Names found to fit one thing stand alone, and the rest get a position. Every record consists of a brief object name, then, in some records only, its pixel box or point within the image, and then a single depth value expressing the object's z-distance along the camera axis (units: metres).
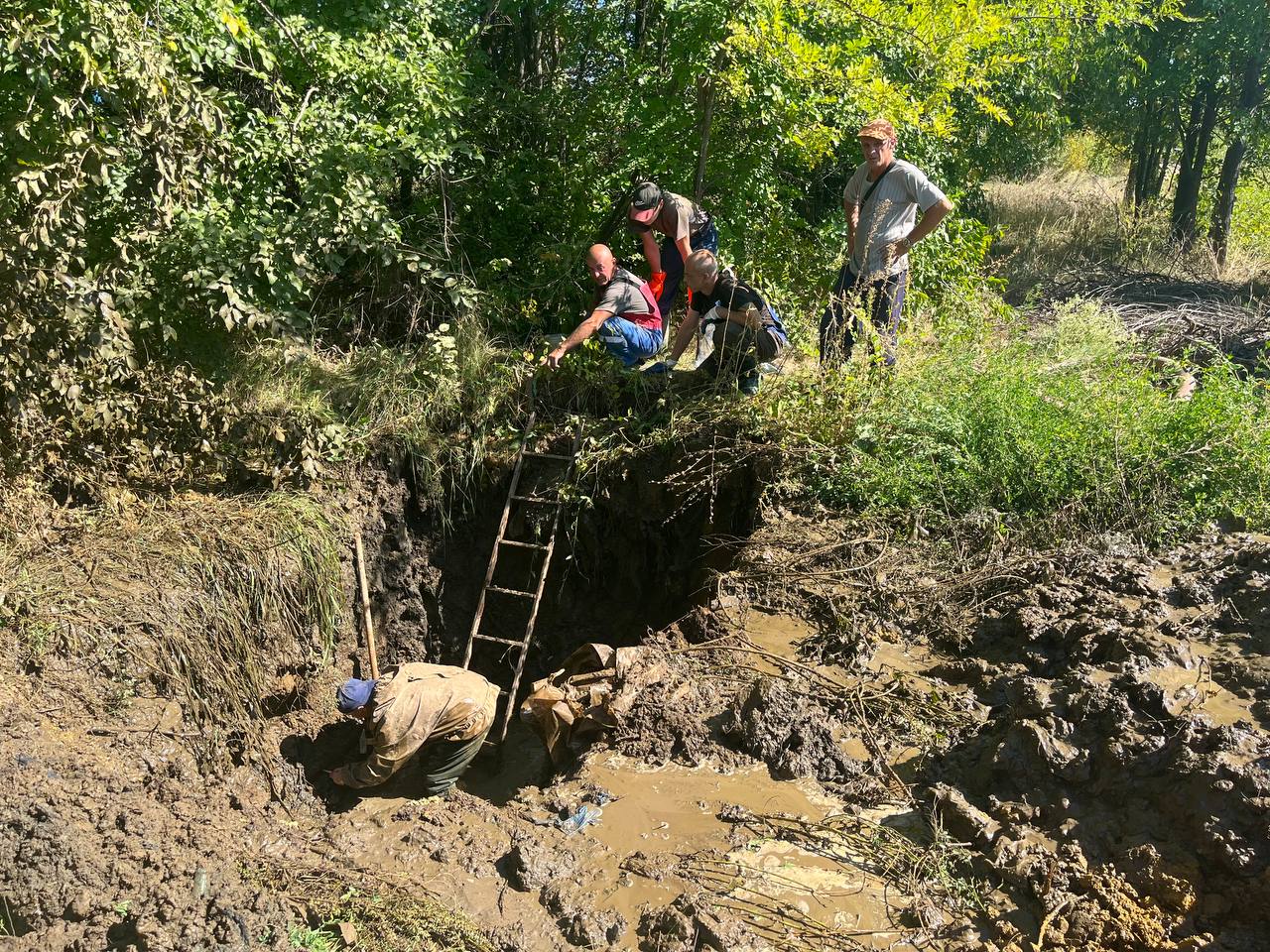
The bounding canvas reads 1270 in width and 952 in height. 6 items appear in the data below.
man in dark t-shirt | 5.75
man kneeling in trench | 5.00
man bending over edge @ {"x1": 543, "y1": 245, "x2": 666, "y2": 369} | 5.85
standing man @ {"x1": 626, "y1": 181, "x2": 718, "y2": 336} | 5.83
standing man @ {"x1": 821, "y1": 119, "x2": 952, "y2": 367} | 5.82
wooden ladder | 5.79
